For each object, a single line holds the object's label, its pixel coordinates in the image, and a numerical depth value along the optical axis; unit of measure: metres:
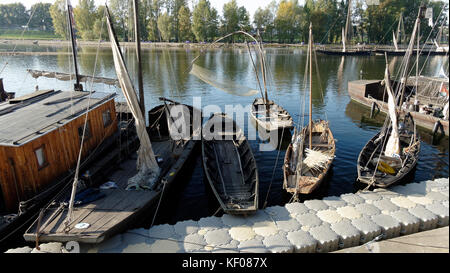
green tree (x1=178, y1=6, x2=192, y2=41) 109.97
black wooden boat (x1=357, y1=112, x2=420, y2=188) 16.58
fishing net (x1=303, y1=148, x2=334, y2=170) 17.59
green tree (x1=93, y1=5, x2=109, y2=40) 93.19
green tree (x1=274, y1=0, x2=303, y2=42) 115.62
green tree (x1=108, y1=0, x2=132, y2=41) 83.16
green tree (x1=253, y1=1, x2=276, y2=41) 120.56
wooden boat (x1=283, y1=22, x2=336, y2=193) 16.06
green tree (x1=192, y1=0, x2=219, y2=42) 107.22
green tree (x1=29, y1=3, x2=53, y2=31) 143.09
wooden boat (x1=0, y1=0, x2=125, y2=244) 12.27
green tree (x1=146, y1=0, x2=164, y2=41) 97.69
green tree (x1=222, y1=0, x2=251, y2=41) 114.49
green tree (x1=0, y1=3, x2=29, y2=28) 154.50
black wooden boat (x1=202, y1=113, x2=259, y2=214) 14.48
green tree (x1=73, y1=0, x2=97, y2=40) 98.54
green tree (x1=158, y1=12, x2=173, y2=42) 106.75
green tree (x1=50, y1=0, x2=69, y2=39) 101.91
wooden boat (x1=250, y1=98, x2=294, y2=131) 26.80
